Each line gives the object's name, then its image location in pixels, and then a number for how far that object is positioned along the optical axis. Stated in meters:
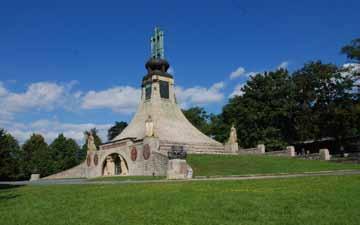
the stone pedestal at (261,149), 39.25
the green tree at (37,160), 57.62
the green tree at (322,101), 40.43
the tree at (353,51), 35.06
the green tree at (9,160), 39.93
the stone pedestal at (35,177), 42.01
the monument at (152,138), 31.19
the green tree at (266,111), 46.56
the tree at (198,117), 68.51
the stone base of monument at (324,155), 33.32
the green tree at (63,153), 59.78
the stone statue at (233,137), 40.41
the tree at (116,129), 81.12
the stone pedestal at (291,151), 36.47
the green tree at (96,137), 75.12
